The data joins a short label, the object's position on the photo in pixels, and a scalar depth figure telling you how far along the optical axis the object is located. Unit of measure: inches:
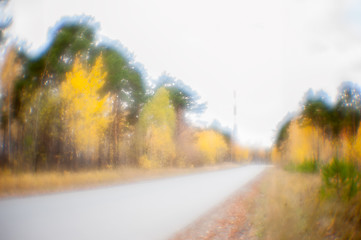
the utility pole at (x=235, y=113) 1691.9
